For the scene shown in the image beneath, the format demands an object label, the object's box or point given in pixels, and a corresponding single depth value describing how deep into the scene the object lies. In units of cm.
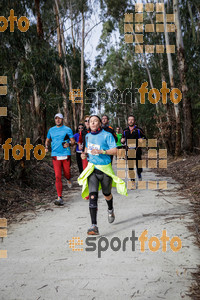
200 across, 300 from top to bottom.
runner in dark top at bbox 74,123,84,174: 853
